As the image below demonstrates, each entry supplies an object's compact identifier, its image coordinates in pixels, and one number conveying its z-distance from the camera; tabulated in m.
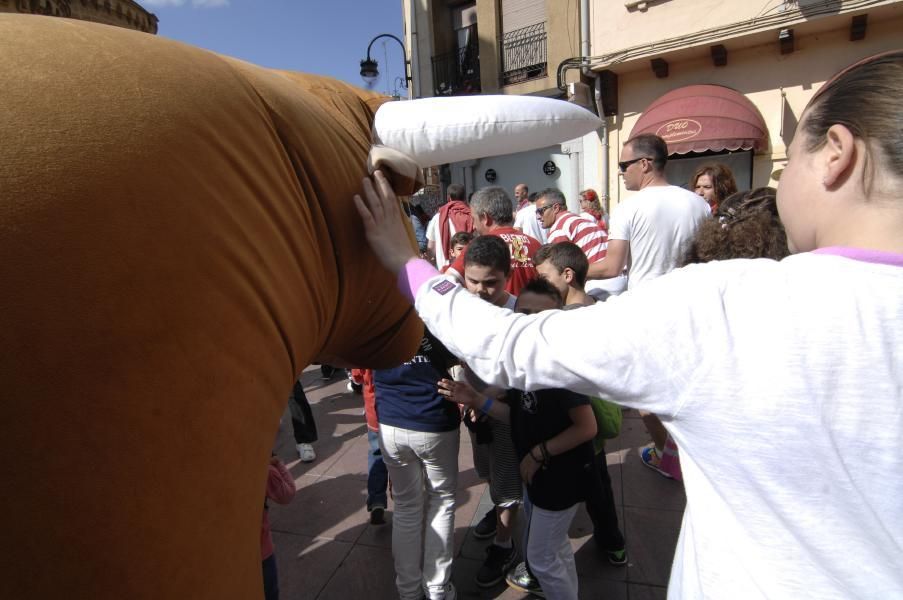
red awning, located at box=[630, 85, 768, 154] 8.57
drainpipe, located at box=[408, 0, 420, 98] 13.66
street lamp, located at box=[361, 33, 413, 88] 9.97
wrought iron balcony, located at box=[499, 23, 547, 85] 11.92
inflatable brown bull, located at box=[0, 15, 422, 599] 0.50
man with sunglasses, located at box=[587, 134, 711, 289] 3.29
